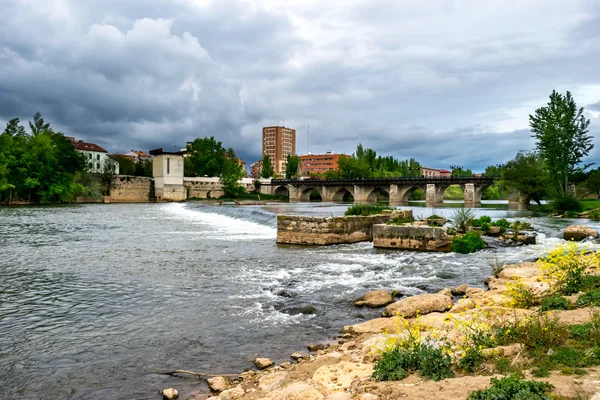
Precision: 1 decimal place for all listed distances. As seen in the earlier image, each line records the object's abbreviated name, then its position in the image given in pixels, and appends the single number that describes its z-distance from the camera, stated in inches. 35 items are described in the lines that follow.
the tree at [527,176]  2041.1
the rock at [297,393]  190.7
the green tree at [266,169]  5472.4
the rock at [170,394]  223.5
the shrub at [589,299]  267.7
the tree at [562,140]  1836.9
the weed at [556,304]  273.1
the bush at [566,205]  1497.3
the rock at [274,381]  218.2
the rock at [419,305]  340.8
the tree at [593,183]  2489.2
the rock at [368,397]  169.6
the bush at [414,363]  189.3
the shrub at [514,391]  146.4
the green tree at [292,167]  5438.0
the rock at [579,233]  797.2
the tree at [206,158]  4013.3
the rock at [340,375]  196.5
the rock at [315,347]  284.8
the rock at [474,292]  375.7
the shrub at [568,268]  323.3
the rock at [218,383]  231.3
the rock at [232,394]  216.4
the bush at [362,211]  834.8
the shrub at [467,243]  647.8
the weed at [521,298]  296.2
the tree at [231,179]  3789.4
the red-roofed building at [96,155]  4512.1
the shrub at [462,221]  756.0
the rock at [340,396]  180.4
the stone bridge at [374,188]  2972.4
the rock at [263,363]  260.4
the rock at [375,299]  382.3
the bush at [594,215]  1257.5
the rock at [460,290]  414.3
